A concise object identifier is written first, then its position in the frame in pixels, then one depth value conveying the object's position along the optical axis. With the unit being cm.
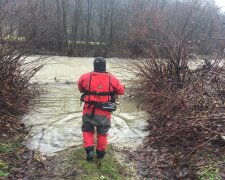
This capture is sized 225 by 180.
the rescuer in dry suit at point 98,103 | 309
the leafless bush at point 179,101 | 317
